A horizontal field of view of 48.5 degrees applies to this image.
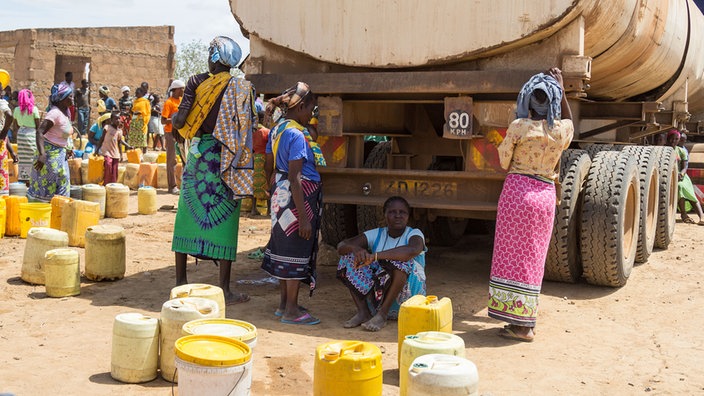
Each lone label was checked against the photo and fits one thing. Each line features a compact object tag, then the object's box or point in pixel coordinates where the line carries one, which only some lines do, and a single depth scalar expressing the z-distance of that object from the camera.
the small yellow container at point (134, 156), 13.70
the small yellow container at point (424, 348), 3.53
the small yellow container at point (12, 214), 7.95
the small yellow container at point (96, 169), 12.36
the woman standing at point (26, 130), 9.78
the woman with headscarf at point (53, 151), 7.65
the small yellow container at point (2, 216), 7.73
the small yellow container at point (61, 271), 5.54
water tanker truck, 5.24
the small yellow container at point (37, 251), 5.93
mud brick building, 21.95
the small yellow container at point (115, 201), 9.59
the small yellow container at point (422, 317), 4.13
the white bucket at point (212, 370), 3.20
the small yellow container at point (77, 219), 7.46
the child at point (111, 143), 11.45
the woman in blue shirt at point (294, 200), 5.04
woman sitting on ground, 5.11
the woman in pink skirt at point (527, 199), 4.77
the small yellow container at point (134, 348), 3.83
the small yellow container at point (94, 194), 9.35
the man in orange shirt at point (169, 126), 10.12
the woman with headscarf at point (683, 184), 10.61
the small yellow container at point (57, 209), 7.57
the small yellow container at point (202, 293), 4.21
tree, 38.56
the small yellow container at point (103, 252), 6.02
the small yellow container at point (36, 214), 7.67
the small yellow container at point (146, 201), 10.05
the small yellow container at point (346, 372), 3.43
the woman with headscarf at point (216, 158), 5.41
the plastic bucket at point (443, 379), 3.08
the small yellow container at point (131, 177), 12.72
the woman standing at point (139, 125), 16.28
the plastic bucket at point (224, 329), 3.57
